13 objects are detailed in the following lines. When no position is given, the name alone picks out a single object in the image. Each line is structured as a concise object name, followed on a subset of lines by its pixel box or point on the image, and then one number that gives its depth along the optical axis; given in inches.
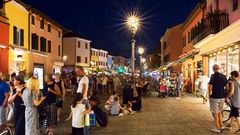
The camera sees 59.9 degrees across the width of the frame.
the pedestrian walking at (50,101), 216.9
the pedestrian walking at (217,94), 234.9
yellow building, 529.8
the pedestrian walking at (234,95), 238.2
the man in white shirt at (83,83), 241.3
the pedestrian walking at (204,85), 460.2
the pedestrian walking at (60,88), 268.2
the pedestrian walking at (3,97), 218.9
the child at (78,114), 190.7
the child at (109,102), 334.3
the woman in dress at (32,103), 170.5
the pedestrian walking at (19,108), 180.3
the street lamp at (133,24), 450.6
